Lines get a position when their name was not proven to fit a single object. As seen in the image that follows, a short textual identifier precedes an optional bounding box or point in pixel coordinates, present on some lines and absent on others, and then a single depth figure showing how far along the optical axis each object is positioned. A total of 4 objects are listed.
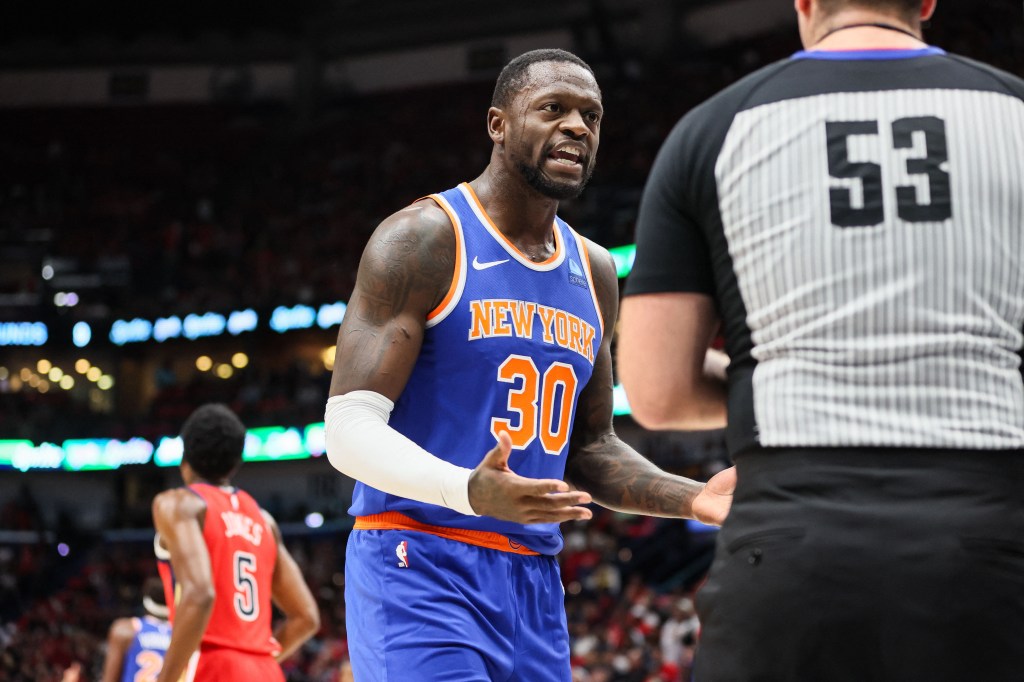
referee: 1.84
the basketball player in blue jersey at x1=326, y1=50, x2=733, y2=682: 3.27
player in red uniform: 5.11
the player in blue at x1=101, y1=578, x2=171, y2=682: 6.69
